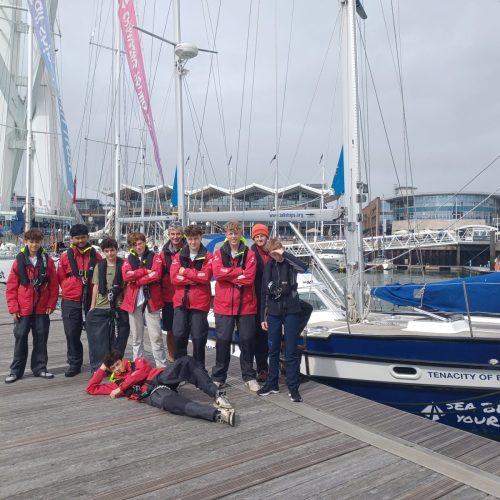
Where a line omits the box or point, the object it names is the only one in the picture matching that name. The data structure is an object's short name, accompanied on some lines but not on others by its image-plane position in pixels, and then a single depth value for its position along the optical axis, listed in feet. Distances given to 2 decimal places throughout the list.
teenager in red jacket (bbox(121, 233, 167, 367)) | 17.59
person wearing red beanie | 17.02
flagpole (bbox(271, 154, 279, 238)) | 28.44
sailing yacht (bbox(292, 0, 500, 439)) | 19.31
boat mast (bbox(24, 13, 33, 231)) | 64.08
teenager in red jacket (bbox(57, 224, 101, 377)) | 18.16
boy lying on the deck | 13.61
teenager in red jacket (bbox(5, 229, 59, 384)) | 17.30
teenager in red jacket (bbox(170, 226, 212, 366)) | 16.61
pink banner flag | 39.86
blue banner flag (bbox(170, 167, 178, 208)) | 37.51
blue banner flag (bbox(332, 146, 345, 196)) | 28.71
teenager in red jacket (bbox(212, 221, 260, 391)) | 16.30
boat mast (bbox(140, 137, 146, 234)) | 75.01
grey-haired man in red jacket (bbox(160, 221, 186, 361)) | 18.31
